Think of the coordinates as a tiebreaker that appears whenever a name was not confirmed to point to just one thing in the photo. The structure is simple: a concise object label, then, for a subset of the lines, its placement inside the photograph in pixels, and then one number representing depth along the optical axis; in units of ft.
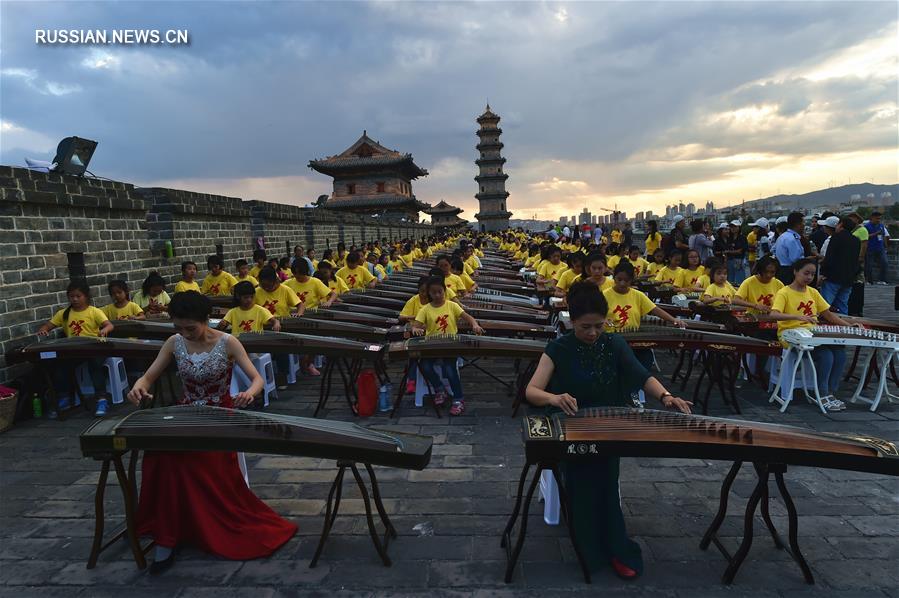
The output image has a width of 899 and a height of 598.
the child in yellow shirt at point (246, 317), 17.92
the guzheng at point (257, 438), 8.52
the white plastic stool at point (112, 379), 18.69
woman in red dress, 9.30
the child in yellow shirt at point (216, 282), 28.32
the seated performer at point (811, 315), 16.46
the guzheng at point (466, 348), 15.39
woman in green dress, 8.65
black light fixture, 22.41
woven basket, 16.11
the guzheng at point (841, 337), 14.99
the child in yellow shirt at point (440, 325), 17.17
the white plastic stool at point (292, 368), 21.05
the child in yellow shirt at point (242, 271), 26.99
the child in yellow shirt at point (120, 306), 20.10
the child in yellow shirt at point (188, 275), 24.35
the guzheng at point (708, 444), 7.97
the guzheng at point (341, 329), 18.44
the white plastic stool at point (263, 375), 18.12
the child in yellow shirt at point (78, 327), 18.11
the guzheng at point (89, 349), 16.52
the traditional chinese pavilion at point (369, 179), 146.30
